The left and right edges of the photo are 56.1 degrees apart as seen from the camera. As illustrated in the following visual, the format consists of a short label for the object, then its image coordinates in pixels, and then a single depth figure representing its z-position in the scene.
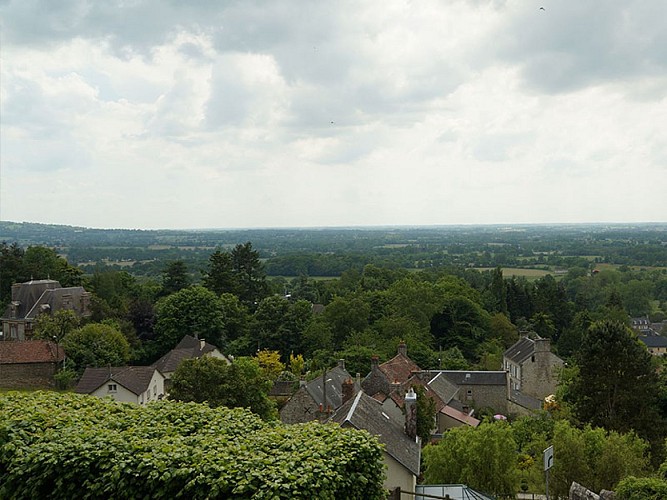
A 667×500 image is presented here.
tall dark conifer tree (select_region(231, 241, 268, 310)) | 75.81
